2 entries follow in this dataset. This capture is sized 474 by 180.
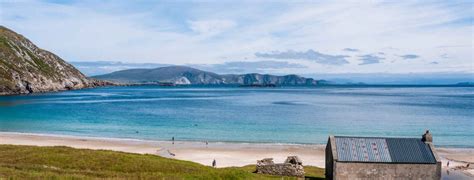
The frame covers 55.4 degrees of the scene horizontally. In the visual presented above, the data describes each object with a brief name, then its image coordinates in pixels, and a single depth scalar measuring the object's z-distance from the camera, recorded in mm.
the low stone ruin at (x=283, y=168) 37656
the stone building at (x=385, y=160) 33625
